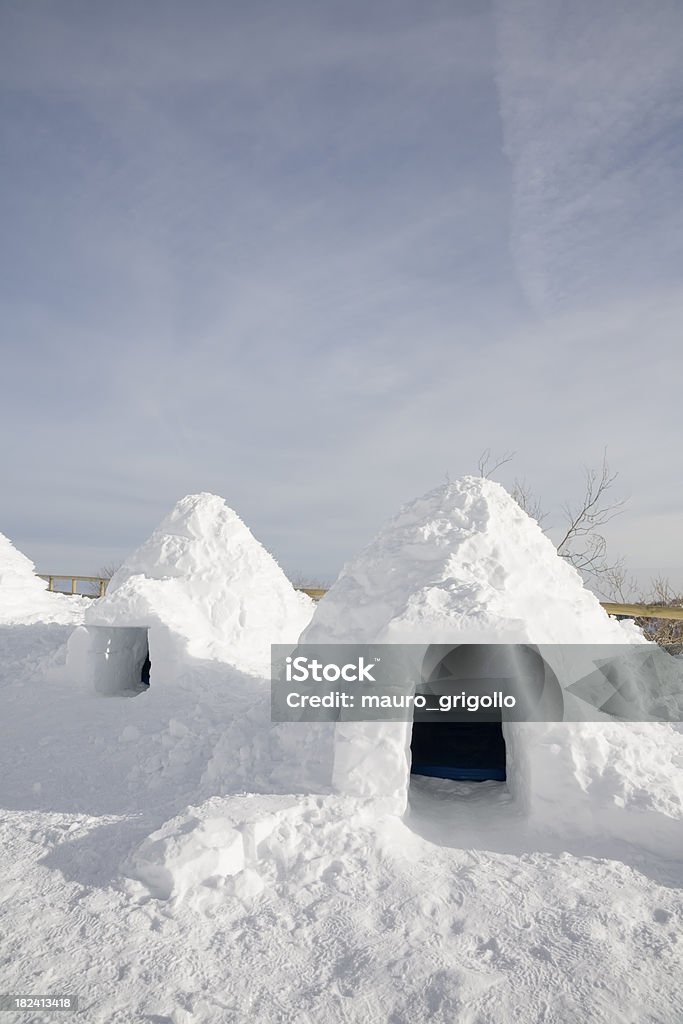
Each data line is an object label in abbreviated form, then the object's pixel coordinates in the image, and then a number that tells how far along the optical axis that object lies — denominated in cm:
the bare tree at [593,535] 1481
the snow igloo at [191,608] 821
